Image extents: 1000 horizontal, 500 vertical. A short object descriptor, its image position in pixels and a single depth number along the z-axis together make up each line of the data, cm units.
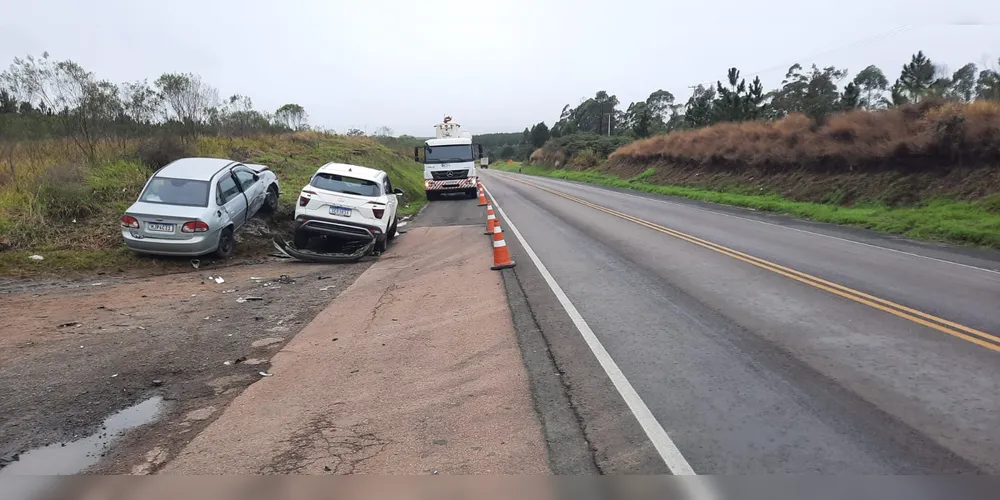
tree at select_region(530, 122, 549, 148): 11756
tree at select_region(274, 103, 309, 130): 4162
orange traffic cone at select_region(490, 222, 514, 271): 1102
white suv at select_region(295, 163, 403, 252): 1302
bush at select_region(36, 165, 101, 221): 1281
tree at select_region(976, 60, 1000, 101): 2094
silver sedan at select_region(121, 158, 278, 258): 1130
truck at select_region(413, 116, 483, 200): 2848
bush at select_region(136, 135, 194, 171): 1700
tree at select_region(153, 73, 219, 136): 2343
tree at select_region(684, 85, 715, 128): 4784
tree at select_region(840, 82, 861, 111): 3294
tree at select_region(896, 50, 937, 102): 3425
